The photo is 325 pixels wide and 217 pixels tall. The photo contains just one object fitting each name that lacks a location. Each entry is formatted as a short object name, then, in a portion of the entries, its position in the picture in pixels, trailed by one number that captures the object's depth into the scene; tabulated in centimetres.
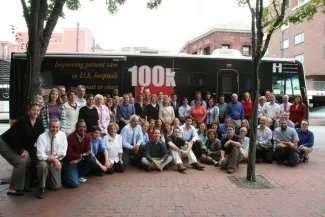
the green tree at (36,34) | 692
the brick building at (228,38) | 3541
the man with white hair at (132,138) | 848
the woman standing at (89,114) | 781
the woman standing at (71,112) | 769
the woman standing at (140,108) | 970
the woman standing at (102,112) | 850
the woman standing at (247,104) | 1036
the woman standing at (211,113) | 1027
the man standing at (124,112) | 941
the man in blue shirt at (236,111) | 999
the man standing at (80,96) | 827
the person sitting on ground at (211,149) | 904
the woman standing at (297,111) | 1024
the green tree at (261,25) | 705
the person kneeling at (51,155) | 616
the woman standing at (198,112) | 1005
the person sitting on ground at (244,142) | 880
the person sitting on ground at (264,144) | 917
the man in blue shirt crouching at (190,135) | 912
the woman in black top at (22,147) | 615
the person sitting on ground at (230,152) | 823
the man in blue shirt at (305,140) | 930
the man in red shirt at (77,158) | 673
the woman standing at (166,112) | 973
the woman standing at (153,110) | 974
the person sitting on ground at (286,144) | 889
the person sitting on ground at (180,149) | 826
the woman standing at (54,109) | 732
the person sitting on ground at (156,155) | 812
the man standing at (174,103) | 1034
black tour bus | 1051
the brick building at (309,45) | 3750
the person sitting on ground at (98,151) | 756
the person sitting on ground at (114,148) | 799
